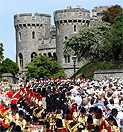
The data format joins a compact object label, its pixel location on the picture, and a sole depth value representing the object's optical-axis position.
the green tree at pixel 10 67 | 72.48
